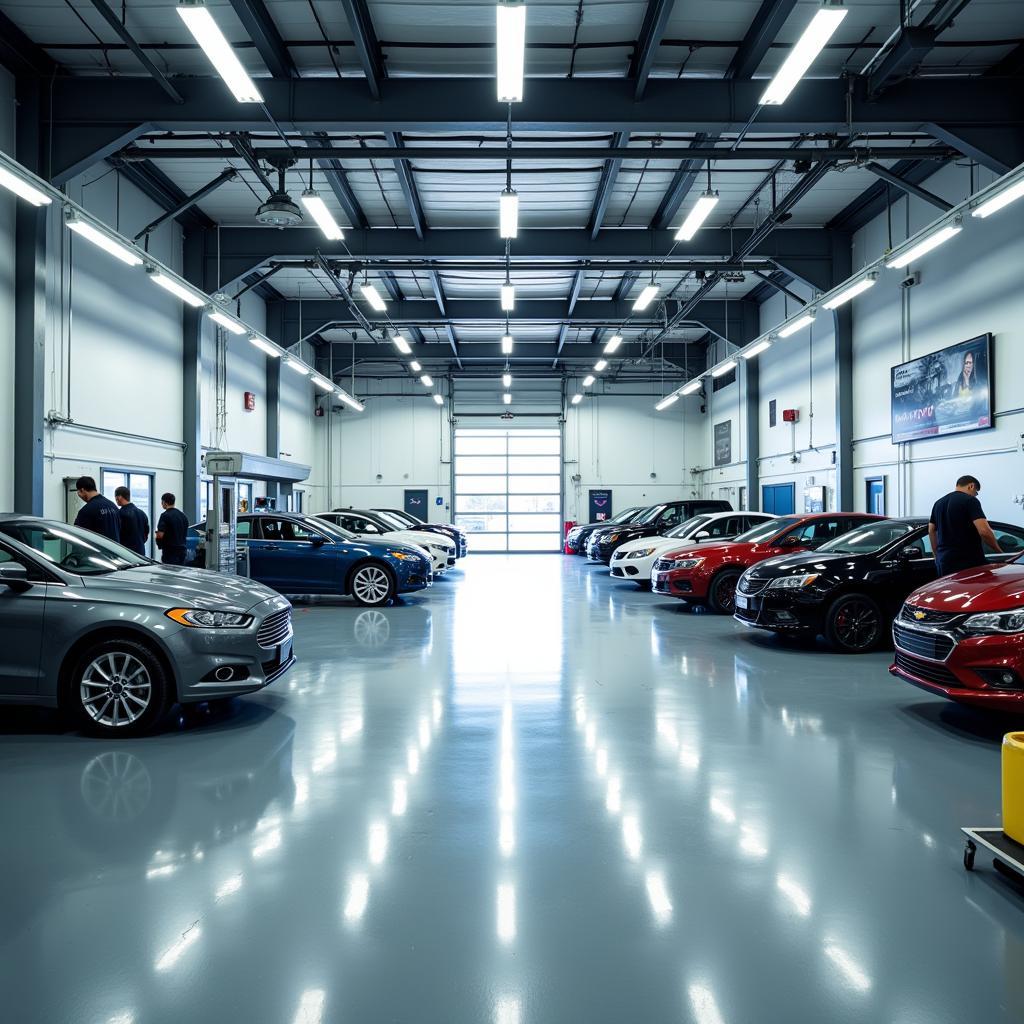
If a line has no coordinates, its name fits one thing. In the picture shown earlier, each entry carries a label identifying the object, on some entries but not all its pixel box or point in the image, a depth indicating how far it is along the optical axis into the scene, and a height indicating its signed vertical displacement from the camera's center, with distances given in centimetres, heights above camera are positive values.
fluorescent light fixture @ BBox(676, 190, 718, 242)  961 +395
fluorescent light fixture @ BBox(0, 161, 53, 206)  768 +339
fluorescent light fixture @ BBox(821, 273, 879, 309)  1141 +354
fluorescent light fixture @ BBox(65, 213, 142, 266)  910 +346
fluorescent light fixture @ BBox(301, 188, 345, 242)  941 +384
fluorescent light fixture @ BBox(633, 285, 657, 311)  1395 +399
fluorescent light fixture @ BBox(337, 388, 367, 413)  2228 +333
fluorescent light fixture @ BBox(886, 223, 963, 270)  938 +346
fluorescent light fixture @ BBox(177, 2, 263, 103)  577 +379
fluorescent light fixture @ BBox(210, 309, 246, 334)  1369 +353
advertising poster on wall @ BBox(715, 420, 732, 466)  2423 +223
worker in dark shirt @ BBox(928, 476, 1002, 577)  643 -18
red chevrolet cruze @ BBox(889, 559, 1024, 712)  433 -77
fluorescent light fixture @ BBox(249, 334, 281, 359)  1562 +352
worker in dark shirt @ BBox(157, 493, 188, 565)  1084 -32
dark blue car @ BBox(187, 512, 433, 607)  1091 -73
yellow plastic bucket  272 -101
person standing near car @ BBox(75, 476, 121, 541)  855 -3
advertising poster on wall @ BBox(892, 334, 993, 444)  1144 +195
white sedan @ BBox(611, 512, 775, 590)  1277 -50
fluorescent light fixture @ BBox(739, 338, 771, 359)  1577 +350
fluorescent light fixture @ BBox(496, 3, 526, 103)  574 +374
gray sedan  456 -82
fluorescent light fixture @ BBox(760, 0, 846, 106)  573 +380
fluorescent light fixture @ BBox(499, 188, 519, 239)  923 +377
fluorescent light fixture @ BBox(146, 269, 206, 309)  1121 +346
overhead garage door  2823 +88
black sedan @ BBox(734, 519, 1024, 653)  728 -76
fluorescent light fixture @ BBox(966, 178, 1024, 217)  811 +345
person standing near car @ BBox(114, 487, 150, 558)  931 -15
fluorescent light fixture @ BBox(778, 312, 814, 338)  1370 +345
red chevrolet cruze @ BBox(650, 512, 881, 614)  977 -60
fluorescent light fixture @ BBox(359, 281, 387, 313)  1355 +393
